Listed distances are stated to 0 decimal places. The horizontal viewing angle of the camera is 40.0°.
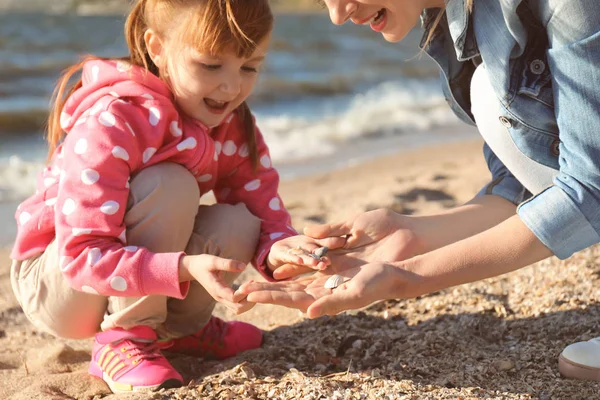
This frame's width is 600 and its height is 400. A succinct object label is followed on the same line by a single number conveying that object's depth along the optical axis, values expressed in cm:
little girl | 221
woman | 196
